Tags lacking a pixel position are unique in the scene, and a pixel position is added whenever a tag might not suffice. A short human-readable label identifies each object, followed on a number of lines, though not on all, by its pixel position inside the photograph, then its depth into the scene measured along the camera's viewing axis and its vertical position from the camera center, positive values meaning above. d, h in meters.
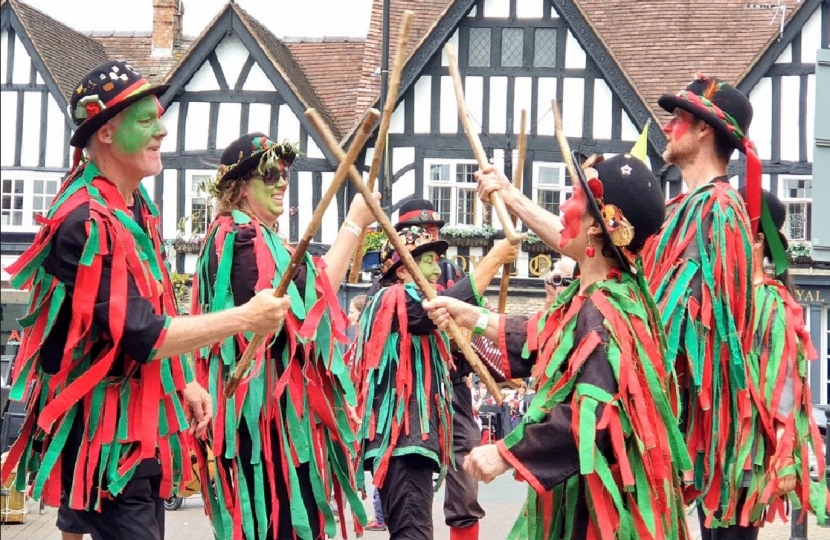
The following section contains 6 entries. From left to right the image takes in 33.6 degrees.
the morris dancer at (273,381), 5.42 -0.32
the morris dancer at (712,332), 5.55 -0.08
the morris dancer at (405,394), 7.00 -0.47
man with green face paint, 4.57 -0.15
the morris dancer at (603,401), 4.35 -0.29
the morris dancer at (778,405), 5.62 -0.39
